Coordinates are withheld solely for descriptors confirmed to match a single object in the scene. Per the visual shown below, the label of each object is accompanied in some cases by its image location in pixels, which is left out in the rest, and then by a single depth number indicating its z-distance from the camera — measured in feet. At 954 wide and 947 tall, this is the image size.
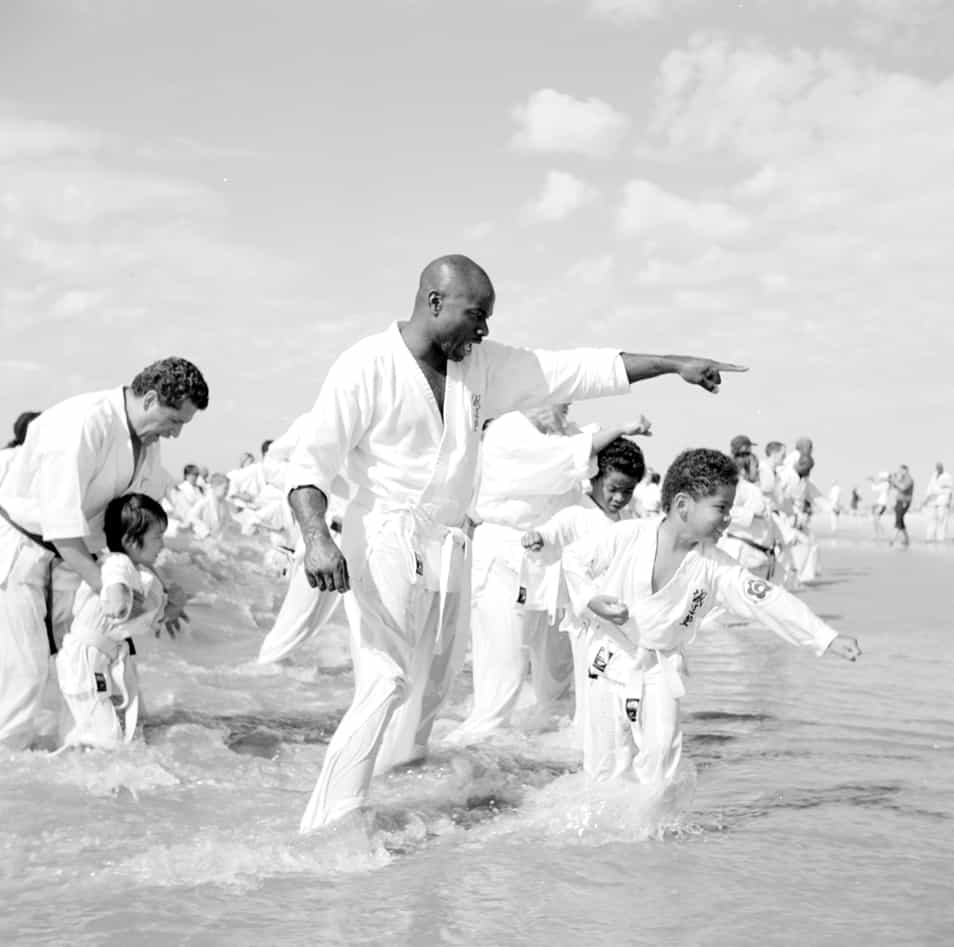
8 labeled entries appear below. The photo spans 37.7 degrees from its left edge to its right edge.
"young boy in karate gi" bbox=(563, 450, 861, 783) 17.44
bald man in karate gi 16.17
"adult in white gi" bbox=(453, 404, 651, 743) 24.53
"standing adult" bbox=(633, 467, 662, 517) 74.32
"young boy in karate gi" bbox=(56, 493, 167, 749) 20.21
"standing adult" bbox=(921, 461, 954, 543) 111.75
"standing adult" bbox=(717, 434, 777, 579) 52.11
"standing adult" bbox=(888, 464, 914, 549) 106.73
